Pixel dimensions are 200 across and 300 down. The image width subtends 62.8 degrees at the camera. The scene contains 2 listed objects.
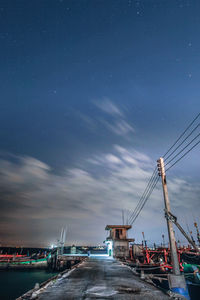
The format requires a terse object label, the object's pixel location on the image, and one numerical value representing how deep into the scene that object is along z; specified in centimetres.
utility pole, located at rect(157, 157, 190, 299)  1095
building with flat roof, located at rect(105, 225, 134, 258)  3541
